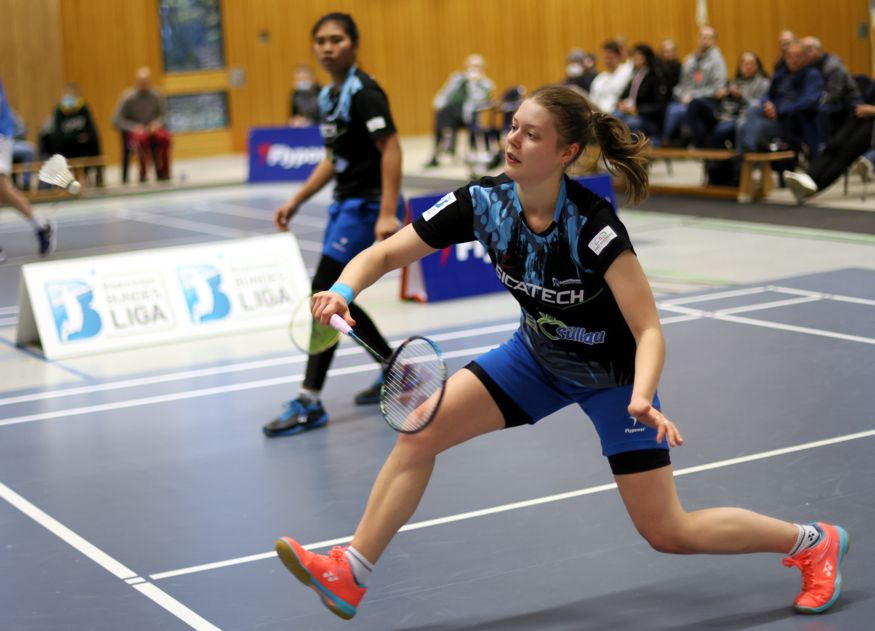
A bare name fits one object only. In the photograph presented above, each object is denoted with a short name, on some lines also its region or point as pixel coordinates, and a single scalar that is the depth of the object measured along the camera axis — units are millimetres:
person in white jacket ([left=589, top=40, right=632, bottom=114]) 17672
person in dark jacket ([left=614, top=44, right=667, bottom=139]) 17234
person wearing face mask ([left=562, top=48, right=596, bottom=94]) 19500
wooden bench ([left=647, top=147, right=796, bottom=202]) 14242
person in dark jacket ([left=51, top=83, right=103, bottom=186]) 19562
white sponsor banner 8336
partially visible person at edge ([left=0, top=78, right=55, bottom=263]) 11070
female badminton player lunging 3488
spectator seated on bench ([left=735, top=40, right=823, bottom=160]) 14477
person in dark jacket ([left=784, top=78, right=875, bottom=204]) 13609
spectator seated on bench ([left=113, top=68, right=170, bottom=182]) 20484
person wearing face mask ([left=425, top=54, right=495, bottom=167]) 21297
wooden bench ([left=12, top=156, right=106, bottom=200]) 18406
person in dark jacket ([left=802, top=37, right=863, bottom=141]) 14312
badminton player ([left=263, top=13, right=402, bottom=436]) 6148
